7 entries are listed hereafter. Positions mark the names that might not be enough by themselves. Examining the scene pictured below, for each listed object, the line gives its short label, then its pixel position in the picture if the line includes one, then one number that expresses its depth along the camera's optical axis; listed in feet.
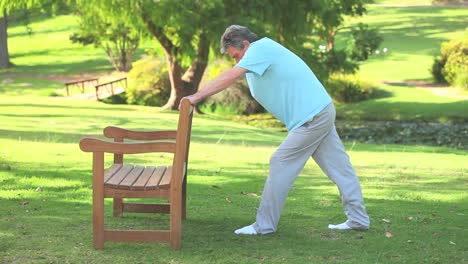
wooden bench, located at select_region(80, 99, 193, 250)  19.12
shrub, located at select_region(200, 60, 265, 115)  108.47
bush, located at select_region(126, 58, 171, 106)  110.52
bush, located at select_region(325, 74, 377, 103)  117.08
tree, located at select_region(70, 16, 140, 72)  113.70
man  20.35
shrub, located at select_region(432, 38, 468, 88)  121.70
